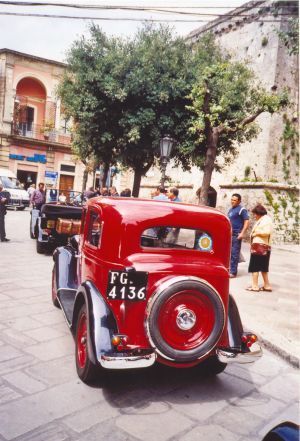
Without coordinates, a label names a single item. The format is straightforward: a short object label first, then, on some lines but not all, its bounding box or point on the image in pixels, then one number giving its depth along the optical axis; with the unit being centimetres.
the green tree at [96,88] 1537
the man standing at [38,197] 1477
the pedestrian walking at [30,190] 2458
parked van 2211
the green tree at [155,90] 1542
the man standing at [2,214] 1058
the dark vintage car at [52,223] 940
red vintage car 315
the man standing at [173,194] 861
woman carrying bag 704
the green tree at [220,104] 1255
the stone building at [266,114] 2034
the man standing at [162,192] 996
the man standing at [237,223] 786
